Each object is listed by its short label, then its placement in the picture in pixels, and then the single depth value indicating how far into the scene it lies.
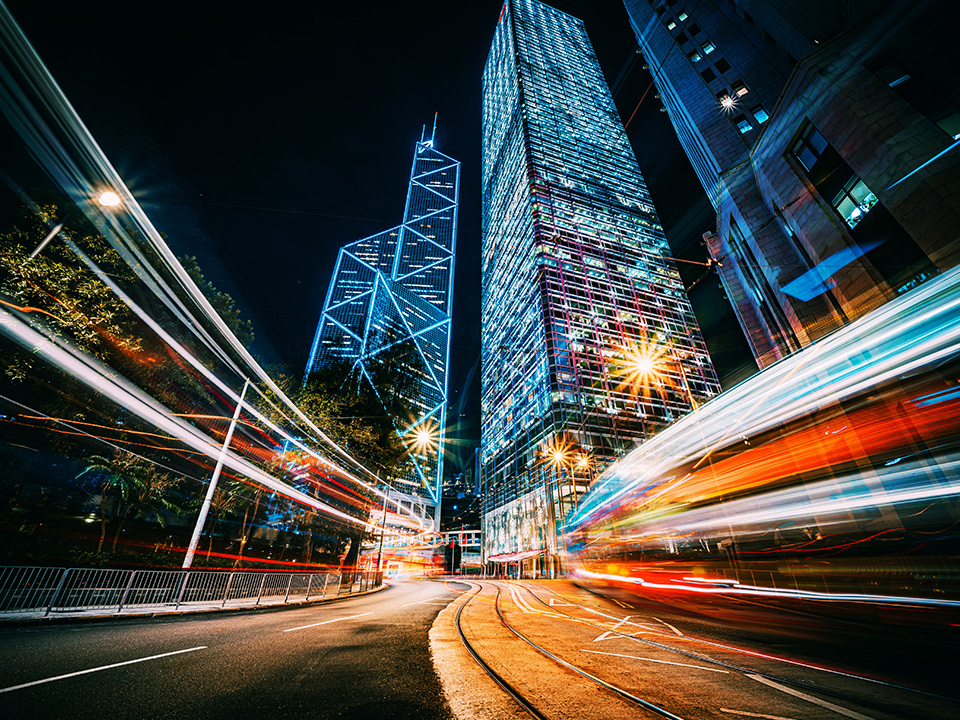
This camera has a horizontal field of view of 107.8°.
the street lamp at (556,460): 52.00
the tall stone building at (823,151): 14.66
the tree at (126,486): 16.42
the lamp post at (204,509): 13.54
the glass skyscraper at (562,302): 58.09
